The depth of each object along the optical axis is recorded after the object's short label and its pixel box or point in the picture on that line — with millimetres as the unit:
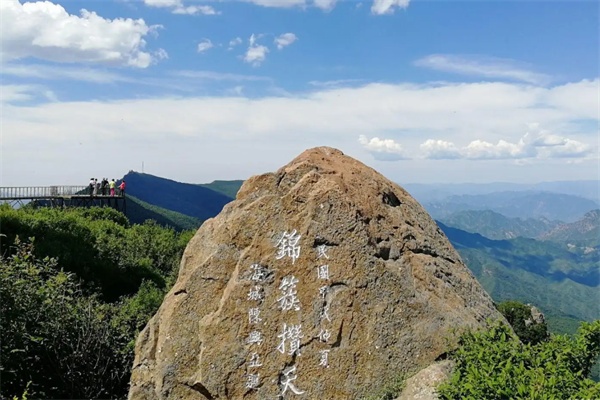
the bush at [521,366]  5152
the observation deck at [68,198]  28141
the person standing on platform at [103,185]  33656
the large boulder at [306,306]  6906
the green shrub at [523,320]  24719
